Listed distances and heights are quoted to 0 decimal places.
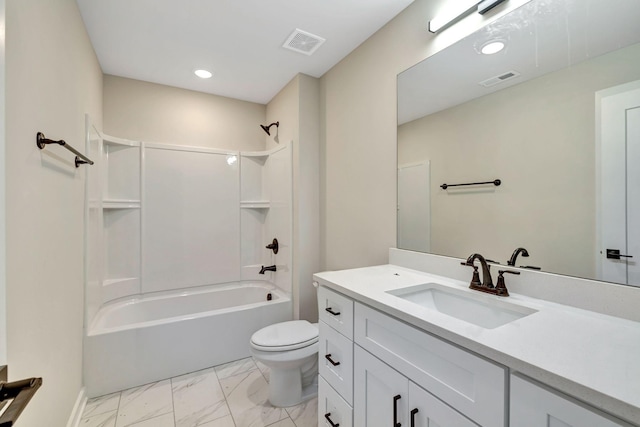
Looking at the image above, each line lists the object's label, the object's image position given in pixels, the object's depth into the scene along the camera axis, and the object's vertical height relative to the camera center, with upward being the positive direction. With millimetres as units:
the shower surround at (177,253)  2068 -397
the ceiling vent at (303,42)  1942 +1259
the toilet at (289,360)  1757 -946
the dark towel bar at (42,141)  1135 +310
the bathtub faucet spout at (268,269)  2914 -590
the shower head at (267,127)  2919 +936
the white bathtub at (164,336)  1960 -980
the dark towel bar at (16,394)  555 -401
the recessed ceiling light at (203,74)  2470 +1278
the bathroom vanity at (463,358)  575 -392
